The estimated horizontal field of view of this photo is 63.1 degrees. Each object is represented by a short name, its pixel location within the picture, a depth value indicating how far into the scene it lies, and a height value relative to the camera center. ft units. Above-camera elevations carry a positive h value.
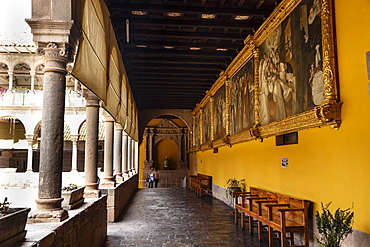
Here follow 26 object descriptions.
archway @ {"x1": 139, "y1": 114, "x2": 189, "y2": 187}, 73.46 +1.89
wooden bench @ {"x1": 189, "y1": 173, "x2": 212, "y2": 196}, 42.83 -4.41
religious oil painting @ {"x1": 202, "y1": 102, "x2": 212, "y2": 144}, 46.18 +5.14
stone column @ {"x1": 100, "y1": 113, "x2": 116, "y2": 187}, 26.86 +0.63
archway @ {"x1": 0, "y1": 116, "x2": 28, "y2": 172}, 70.95 +3.08
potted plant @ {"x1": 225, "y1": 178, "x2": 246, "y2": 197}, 28.66 -3.08
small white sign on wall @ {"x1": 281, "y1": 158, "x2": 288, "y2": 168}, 19.19 -0.53
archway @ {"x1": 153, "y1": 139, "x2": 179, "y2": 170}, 83.13 +0.75
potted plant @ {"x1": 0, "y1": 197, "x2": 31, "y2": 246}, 7.48 -1.72
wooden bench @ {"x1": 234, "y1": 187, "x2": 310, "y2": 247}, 15.27 -3.59
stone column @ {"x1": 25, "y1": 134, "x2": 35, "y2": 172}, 57.00 +1.92
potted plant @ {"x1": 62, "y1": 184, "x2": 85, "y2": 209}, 13.21 -1.78
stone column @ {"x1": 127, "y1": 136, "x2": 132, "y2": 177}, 52.00 +1.46
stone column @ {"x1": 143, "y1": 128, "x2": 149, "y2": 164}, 76.54 +3.24
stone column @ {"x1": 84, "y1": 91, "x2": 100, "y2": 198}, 18.80 +0.44
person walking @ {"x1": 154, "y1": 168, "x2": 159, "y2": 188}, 68.44 -5.08
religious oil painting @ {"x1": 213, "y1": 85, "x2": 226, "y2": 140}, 36.06 +5.33
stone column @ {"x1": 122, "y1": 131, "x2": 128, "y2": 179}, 42.73 +0.35
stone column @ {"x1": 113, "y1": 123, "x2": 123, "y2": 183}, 35.53 +0.89
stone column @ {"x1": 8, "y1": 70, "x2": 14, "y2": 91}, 47.68 +13.13
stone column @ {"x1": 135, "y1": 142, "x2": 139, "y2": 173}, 63.87 +0.26
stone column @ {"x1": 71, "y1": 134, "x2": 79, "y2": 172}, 59.00 +0.82
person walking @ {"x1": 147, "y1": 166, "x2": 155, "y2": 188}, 64.92 -4.93
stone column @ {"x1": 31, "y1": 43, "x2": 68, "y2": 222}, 11.34 +1.01
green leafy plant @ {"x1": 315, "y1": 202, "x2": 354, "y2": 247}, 11.76 -2.91
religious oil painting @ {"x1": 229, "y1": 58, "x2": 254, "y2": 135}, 25.58 +5.22
